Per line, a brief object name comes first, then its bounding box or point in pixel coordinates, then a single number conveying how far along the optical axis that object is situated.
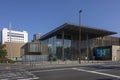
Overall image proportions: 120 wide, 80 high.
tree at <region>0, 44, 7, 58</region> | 21.94
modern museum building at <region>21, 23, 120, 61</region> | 25.22
